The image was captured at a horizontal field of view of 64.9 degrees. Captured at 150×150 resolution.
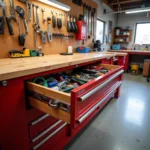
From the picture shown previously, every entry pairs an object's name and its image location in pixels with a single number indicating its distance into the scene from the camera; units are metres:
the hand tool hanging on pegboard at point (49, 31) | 1.91
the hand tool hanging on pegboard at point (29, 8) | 1.61
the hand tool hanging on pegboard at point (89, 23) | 2.92
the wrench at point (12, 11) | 1.44
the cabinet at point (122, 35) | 5.20
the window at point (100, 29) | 4.39
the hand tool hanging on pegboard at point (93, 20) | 3.08
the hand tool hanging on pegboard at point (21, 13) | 1.51
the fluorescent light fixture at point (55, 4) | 1.69
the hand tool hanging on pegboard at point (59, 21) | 2.08
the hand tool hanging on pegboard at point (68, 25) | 2.30
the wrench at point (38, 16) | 1.75
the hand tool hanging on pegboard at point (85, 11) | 2.73
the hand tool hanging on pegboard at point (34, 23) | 1.71
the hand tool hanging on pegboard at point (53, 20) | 2.00
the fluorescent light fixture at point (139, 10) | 3.54
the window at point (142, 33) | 5.03
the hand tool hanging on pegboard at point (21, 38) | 1.56
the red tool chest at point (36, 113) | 0.76
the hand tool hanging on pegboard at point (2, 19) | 1.36
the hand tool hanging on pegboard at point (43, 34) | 1.85
